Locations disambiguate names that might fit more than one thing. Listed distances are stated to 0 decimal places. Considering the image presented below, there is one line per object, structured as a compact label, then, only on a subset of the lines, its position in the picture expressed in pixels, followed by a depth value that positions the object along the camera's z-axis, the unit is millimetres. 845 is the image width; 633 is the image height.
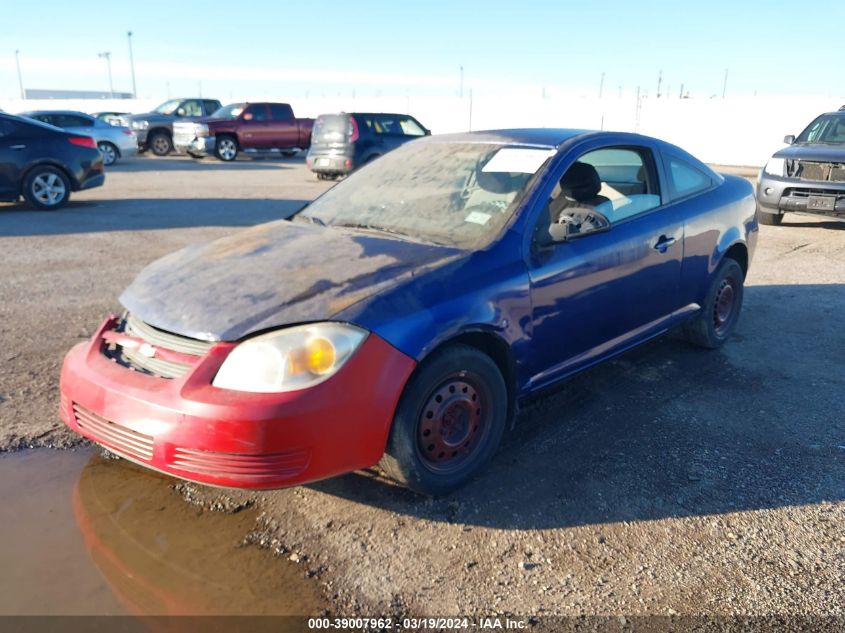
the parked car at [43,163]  10336
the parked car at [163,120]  23859
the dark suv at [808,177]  9406
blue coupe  2654
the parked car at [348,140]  16078
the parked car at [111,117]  22923
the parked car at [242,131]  21688
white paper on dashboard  3701
